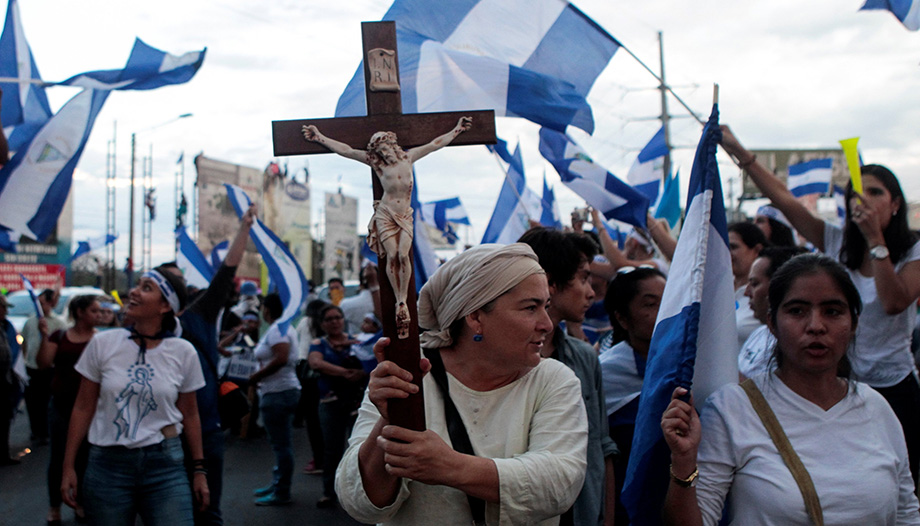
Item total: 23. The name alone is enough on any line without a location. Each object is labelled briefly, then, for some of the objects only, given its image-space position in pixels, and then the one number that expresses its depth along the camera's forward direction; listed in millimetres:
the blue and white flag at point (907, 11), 4309
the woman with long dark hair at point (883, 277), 3389
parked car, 14398
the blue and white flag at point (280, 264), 6965
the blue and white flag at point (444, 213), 12641
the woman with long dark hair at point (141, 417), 3746
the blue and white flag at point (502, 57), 4191
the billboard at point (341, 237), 34125
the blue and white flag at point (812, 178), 9250
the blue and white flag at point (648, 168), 7965
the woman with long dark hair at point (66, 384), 5504
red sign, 27859
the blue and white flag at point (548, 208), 8335
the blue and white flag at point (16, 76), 5383
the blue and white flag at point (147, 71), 5289
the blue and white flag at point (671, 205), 7973
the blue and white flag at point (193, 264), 8867
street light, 27066
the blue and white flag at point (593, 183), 5160
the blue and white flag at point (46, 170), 4891
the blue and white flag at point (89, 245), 16969
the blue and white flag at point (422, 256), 4641
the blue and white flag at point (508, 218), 7141
